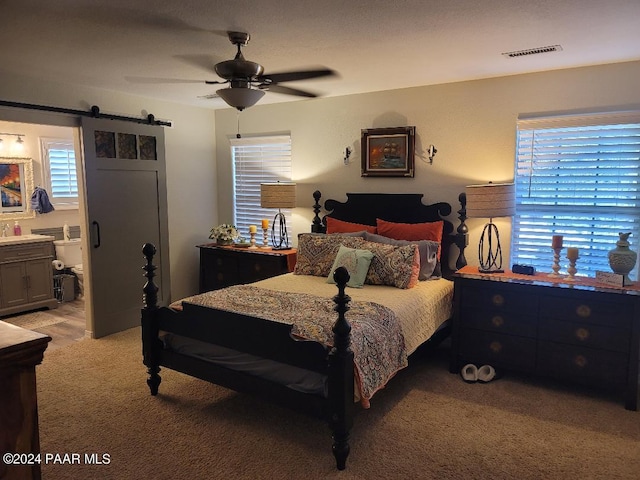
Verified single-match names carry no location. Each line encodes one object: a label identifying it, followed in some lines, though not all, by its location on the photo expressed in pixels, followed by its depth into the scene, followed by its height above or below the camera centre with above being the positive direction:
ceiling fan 2.61 +0.70
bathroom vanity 5.25 -0.90
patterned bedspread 2.61 -0.75
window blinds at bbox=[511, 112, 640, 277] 3.52 +0.07
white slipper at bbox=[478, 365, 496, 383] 3.51 -1.35
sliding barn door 4.43 -0.17
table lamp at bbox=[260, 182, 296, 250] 4.83 +0.01
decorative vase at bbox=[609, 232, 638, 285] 3.19 -0.43
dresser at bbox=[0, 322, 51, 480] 1.09 -0.48
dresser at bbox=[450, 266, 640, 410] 3.10 -0.95
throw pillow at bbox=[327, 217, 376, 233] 4.46 -0.30
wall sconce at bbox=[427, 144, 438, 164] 4.26 +0.40
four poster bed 2.52 -0.76
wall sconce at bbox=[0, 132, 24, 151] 5.75 +0.68
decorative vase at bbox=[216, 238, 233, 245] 5.23 -0.51
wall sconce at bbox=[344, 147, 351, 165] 4.73 +0.42
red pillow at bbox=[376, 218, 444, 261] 4.12 -0.31
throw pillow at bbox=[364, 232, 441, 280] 3.87 -0.49
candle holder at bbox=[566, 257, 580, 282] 3.45 -0.54
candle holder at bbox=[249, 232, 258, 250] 5.15 -0.51
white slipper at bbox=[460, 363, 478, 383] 3.53 -1.37
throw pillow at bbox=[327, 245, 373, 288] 3.68 -0.54
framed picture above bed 4.38 +0.43
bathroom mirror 5.68 +0.11
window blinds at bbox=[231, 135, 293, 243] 5.32 +0.29
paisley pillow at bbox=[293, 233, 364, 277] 4.06 -0.49
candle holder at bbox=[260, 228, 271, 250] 5.12 -0.50
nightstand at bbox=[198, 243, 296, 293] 4.74 -0.73
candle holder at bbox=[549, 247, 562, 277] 3.55 -0.51
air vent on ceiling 3.04 +0.97
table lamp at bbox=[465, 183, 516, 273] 3.58 -0.04
